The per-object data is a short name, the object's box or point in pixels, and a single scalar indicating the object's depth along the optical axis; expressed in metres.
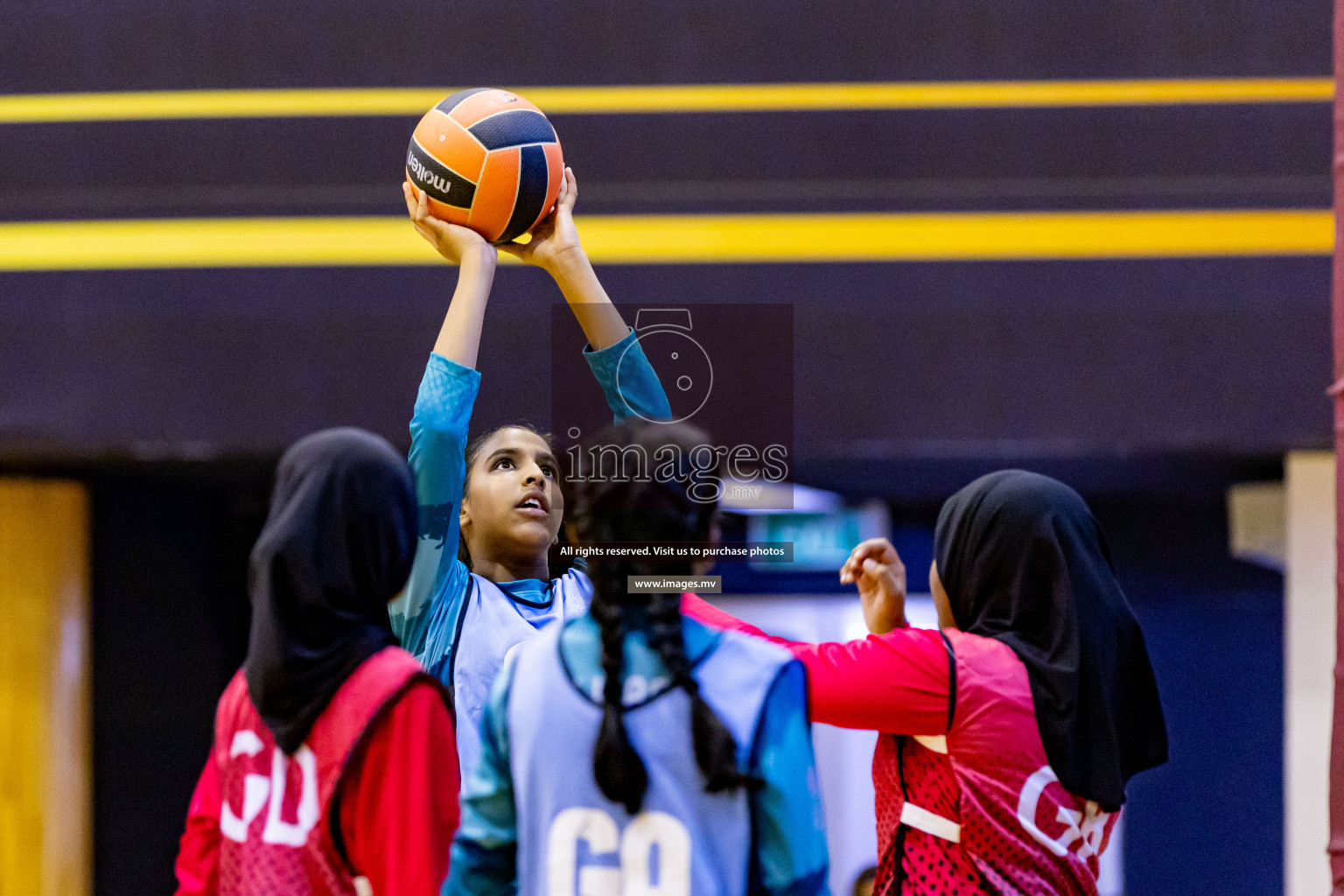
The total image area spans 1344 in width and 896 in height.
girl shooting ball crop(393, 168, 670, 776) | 10.73
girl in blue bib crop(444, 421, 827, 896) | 10.39
